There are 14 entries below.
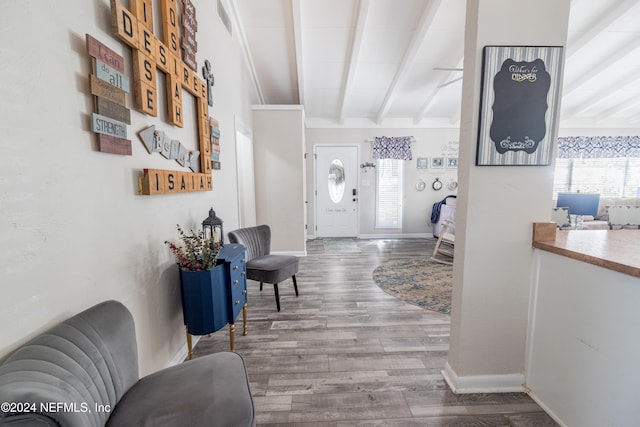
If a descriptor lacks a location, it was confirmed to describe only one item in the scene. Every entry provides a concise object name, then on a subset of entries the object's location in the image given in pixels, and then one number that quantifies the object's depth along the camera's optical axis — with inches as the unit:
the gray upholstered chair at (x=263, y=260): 95.6
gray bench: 23.5
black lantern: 76.2
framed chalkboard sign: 54.6
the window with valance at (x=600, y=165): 215.6
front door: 218.5
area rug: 106.5
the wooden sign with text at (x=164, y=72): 50.4
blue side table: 62.9
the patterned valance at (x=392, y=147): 215.6
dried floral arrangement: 63.6
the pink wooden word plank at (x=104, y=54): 40.7
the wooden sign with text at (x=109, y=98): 41.5
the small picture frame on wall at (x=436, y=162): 221.8
